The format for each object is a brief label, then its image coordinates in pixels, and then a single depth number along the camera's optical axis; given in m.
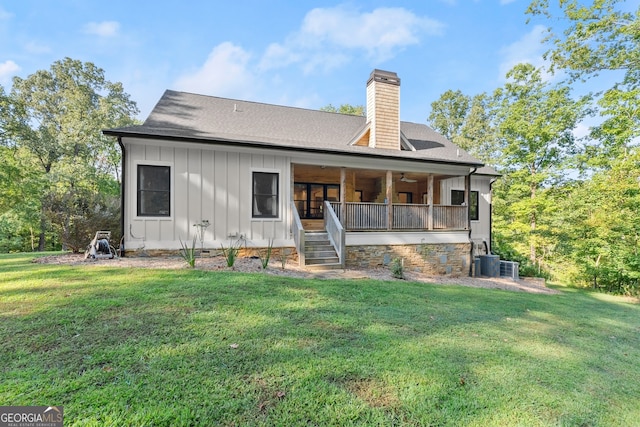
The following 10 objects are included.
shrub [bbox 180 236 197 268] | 6.79
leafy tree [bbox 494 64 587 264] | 16.28
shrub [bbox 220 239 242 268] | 8.51
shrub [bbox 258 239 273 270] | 9.05
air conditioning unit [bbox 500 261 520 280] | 11.78
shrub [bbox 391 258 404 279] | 8.31
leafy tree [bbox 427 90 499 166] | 27.36
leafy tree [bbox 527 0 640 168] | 11.27
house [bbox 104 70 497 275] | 8.38
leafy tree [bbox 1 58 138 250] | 20.28
